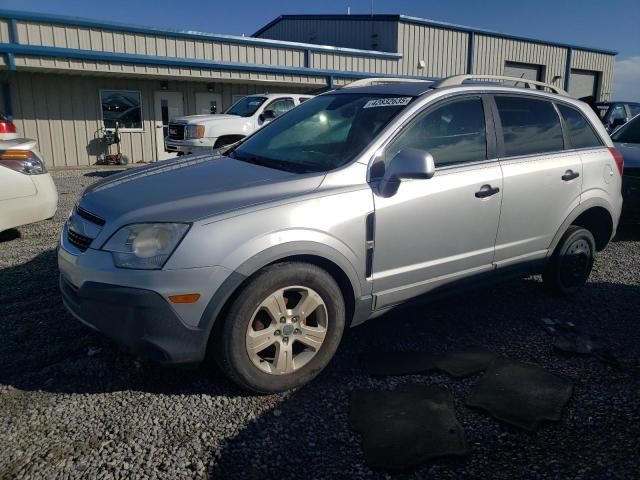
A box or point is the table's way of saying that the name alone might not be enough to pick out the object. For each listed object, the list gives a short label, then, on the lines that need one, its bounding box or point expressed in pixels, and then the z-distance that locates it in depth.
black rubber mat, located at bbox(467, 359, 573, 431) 2.76
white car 5.48
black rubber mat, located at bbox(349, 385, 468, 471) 2.44
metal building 13.56
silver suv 2.63
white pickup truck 11.64
